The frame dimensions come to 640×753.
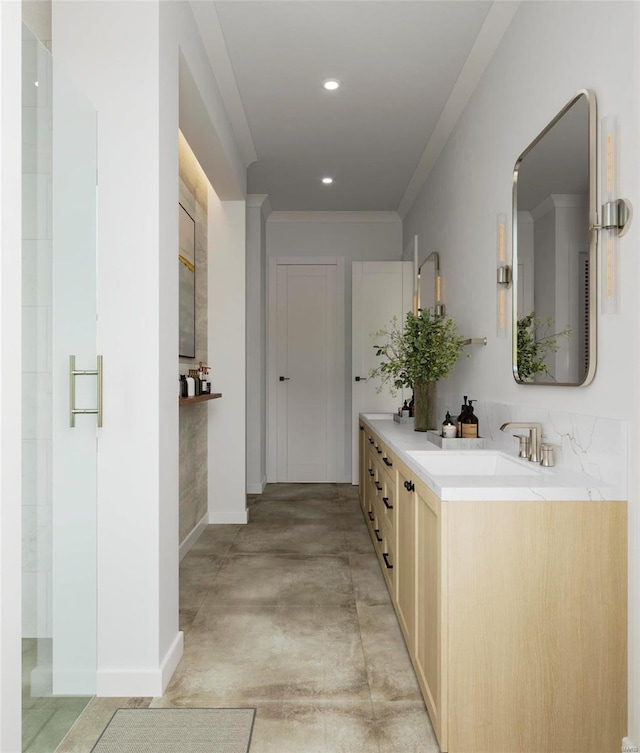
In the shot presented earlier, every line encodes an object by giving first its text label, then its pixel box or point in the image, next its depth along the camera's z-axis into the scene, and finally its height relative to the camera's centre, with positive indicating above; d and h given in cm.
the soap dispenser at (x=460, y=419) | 293 -23
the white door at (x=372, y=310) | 595 +66
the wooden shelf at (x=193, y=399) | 318 -14
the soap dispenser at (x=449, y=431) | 287 -27
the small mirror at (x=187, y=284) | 375 +62
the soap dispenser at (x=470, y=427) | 290 -26
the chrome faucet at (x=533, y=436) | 219 -23
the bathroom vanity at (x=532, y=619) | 163 -68
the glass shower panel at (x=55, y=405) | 157 -9
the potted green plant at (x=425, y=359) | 337 +9
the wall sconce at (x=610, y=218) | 173 +46
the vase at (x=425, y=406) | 357 -19
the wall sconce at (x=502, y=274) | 273 +47
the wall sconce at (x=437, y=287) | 416 +65
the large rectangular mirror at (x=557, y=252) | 190 +45
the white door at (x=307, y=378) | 622 -3
